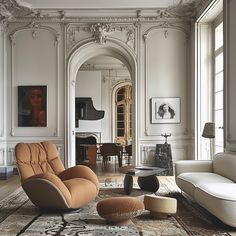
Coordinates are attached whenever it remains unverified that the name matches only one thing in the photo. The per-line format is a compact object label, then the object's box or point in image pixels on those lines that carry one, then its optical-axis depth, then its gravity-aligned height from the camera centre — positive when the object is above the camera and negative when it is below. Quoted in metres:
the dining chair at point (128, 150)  10.93 -0.81
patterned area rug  3.86 -1.14
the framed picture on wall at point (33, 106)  8.77 +0.40
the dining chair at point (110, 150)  10.64 -0.79
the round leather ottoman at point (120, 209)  3.95 -0.93
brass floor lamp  6.75 -0.16
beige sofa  3.79 -0.77
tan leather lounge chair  4.49 -0.75
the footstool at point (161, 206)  4.35 -0.99
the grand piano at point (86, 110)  13.41 +0.46
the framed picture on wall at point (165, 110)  8.80 +0.29
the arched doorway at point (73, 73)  8.77 +1.16
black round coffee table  5.88 -0.94
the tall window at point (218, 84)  7.84 +0.81
